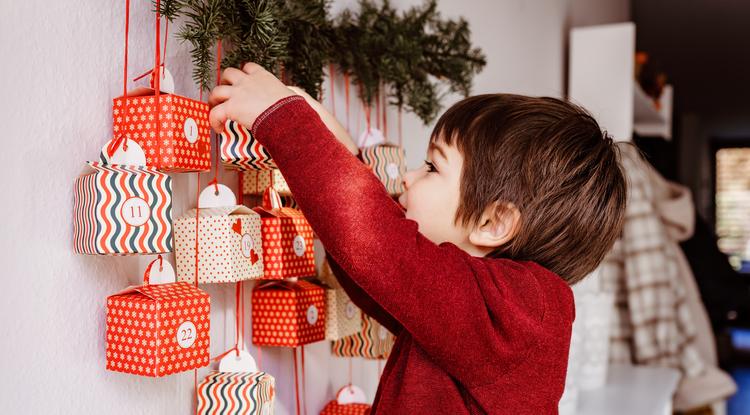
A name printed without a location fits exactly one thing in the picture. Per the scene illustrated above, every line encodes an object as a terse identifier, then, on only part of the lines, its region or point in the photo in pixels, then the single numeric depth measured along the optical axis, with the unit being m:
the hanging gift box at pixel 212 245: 0.61
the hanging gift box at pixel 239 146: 0.63
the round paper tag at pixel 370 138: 0.92
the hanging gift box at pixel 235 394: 0.62
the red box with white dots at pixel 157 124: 0.55
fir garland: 0.59
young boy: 0.56
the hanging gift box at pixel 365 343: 0.89
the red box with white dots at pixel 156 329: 0.53
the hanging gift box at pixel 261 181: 0.71
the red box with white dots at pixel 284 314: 0.71
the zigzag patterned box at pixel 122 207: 0.51
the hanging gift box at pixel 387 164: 0.85
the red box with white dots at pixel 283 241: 0.67
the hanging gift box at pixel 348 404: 0.86
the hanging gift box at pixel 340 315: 0.80
